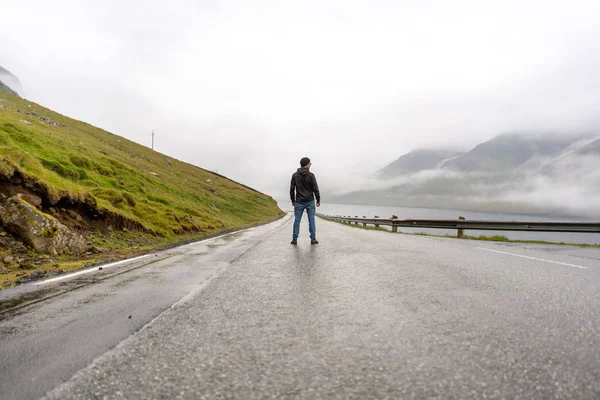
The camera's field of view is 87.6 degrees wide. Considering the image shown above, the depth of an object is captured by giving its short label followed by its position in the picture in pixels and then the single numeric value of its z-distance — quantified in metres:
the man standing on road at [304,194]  8.98
